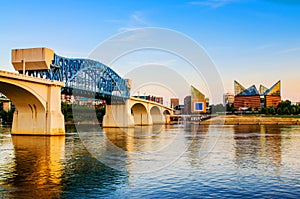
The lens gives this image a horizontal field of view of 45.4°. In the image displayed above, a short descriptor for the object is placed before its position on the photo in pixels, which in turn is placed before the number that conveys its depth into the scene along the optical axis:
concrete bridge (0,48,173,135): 48.44
